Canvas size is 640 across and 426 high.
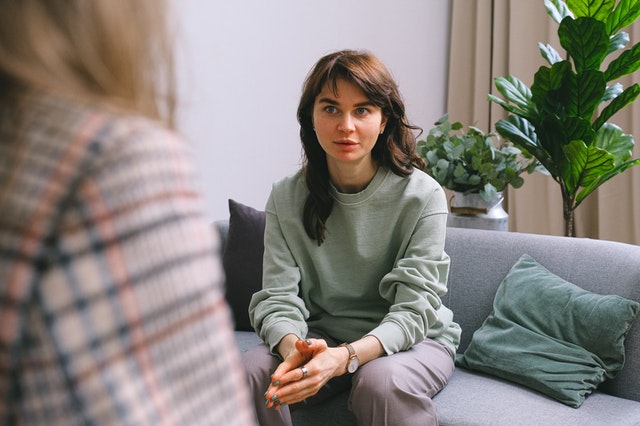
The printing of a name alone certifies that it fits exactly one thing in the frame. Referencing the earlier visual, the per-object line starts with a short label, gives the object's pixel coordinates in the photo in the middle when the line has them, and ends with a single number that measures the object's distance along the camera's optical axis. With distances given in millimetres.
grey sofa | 1791
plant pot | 2570
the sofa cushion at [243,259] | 2555
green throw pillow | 1872
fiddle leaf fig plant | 2412
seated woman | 1837
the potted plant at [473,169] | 2537
